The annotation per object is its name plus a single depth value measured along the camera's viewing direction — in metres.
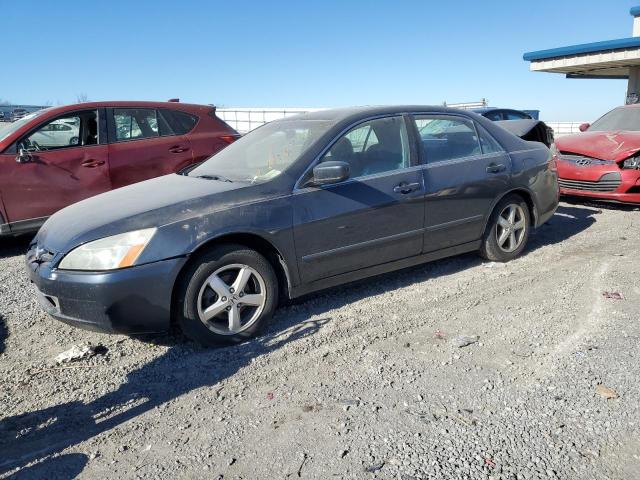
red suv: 5.95
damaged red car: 7.39
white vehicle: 6.20
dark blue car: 3.38
